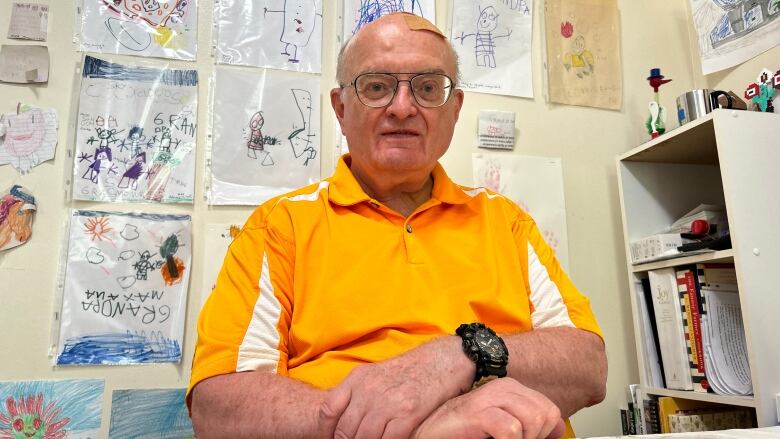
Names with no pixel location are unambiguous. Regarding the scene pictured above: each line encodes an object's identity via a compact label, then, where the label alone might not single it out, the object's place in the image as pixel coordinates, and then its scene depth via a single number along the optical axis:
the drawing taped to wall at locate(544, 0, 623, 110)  1.50
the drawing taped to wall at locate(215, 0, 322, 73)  1.29
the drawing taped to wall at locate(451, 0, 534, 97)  1.42
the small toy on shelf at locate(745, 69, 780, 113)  1.19
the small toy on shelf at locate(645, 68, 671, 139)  1.33
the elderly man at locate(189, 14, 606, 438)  0.61
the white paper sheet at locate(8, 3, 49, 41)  1.17
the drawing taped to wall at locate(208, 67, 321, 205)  1.23
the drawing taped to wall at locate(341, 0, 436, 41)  1.37
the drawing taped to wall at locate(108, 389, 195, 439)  1.09
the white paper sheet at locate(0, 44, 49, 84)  1.15
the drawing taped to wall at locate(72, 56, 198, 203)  1.17
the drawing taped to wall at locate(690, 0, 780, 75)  1.31
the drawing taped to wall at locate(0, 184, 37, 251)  1.10
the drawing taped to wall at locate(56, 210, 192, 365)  1.10
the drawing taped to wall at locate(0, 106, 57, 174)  1.13
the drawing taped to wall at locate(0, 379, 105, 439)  1.05
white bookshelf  0.99
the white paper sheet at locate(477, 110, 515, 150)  1.39
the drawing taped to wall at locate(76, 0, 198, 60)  1.21
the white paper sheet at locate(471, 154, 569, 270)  1.38
